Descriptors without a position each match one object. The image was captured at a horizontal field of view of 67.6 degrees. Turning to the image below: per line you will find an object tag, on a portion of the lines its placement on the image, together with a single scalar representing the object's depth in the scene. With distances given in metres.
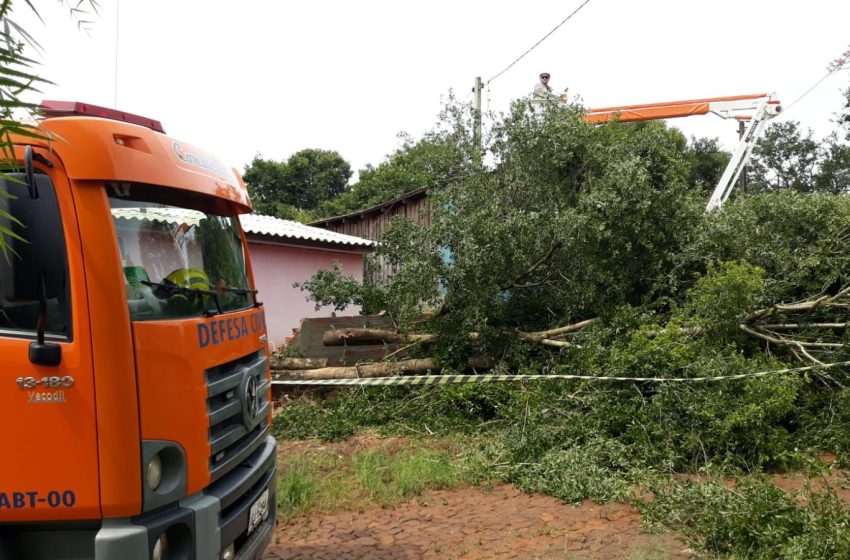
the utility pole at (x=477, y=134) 9.17
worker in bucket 9.20
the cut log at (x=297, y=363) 9.29
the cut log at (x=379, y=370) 8.78
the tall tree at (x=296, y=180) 35.25
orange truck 2.57
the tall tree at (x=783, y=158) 31.72
